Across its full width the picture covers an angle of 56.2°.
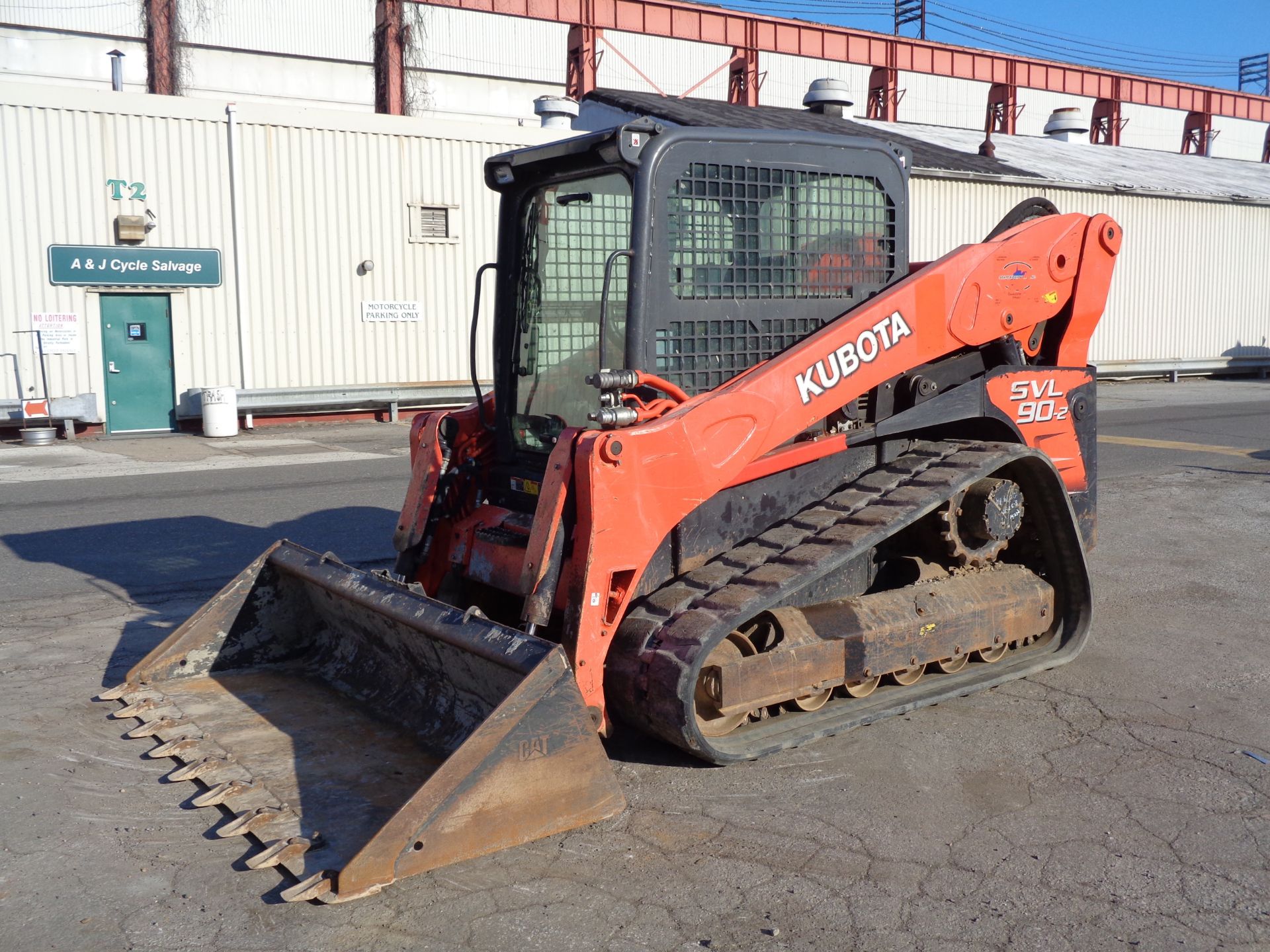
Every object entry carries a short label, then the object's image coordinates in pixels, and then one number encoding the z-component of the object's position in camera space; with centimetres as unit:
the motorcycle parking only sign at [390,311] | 1914
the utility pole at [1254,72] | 7619
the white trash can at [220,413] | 1712
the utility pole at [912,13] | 5781
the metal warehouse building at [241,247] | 1655
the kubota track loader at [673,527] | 432
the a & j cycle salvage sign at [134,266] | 1664
